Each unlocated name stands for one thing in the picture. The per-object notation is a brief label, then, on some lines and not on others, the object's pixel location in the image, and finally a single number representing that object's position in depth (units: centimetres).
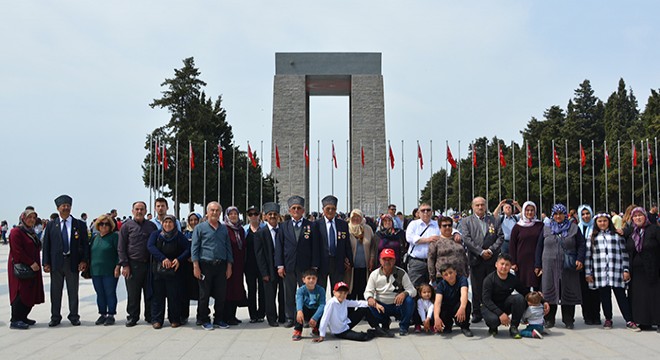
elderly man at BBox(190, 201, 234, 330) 776
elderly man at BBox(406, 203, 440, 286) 796
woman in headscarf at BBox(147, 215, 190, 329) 779
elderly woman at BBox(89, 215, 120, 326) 811
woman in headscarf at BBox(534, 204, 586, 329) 772
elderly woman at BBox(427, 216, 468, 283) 743
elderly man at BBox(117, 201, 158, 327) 798
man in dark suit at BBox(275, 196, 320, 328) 784
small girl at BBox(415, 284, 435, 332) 725
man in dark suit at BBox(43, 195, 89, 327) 802
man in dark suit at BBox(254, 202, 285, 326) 802
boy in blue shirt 708
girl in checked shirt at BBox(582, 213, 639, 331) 762
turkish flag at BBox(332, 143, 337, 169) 3941
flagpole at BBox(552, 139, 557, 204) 4082
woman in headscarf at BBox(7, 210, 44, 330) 779
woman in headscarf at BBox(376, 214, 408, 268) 827
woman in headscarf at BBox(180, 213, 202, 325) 809
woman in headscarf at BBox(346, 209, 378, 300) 823
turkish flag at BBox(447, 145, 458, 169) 3612
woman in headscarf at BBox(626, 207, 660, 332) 736
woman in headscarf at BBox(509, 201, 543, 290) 800
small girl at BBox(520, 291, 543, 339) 711
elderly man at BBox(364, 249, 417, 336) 720
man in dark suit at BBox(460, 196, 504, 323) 811
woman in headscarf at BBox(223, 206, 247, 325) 808
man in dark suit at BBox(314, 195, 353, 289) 793
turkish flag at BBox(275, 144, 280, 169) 4116
